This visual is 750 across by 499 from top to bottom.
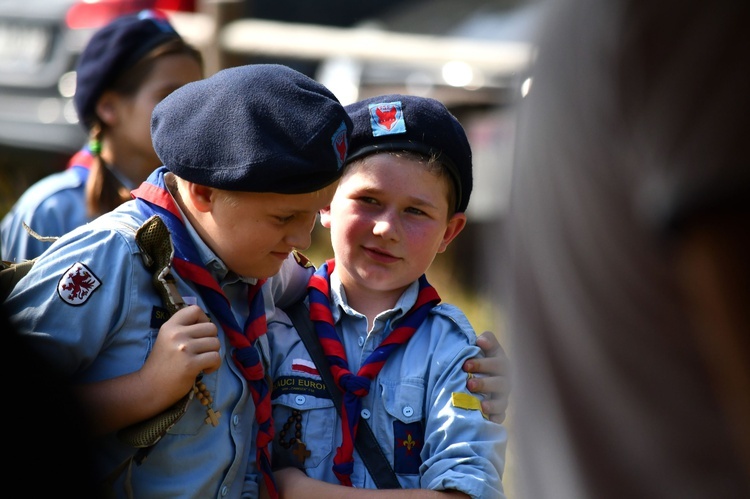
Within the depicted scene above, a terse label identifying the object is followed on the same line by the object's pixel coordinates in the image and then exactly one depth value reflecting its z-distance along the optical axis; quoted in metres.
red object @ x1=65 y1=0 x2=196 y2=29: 13.27
